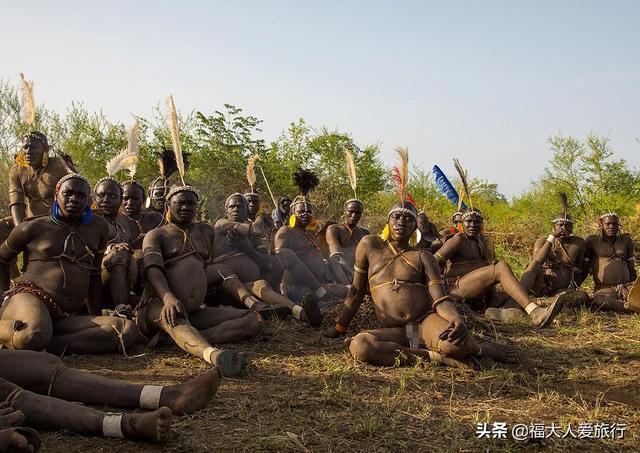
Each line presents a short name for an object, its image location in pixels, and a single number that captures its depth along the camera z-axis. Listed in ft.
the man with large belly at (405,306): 16.76
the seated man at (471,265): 25.53
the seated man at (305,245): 30.04
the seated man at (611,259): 29.73
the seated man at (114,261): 20.10
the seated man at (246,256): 24.68
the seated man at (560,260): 29.14
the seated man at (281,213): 37.63
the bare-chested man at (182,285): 17.78
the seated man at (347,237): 31.14
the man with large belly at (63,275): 17.22
